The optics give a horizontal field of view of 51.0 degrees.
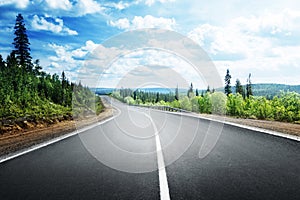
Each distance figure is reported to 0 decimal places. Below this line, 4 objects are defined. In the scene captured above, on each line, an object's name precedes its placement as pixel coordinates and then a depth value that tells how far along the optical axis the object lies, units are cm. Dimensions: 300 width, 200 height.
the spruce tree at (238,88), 12319
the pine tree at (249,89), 11801
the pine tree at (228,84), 12759
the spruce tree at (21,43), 6998
